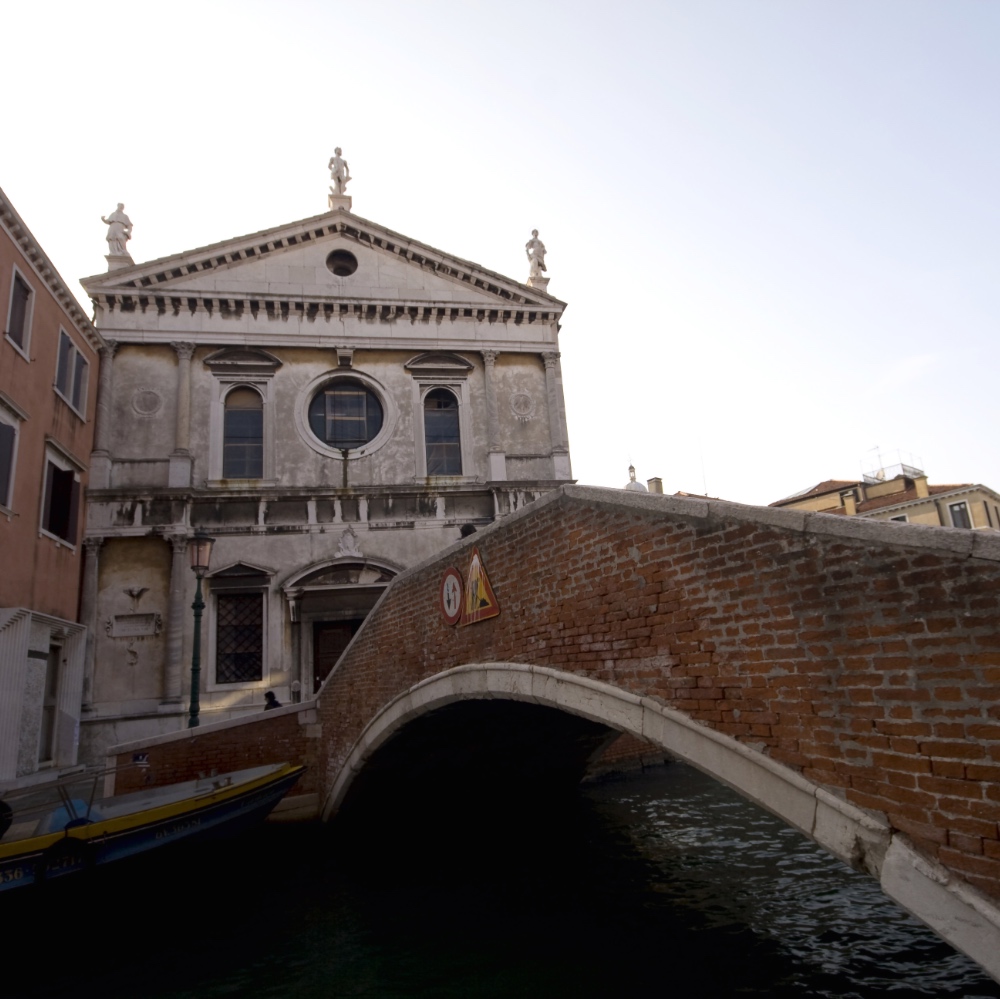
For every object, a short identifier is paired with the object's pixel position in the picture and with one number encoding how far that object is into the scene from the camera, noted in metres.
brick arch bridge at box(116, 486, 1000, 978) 2.73
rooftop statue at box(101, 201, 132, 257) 14.91
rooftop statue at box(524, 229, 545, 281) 17.16
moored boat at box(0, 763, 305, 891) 6.84
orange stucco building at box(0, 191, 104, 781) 10.16
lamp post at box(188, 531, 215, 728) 10.03
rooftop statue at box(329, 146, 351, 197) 16.31
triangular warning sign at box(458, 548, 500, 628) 6.30
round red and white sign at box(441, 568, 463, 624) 6.92
